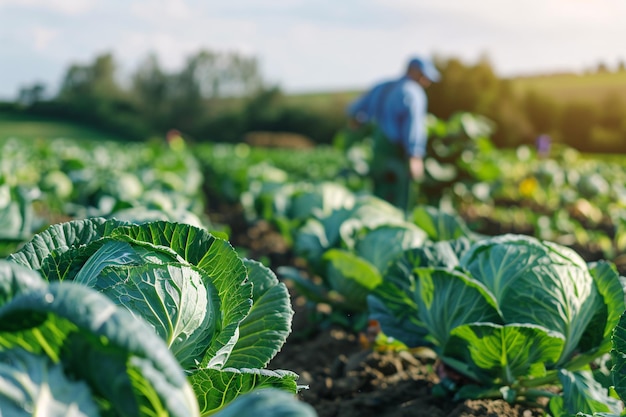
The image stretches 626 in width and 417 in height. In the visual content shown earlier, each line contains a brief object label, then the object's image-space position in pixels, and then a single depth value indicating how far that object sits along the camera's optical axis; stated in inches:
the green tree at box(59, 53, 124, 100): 2866.6
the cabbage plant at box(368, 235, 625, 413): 94.4
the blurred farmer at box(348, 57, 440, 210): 309.3
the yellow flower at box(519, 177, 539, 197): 434.0
